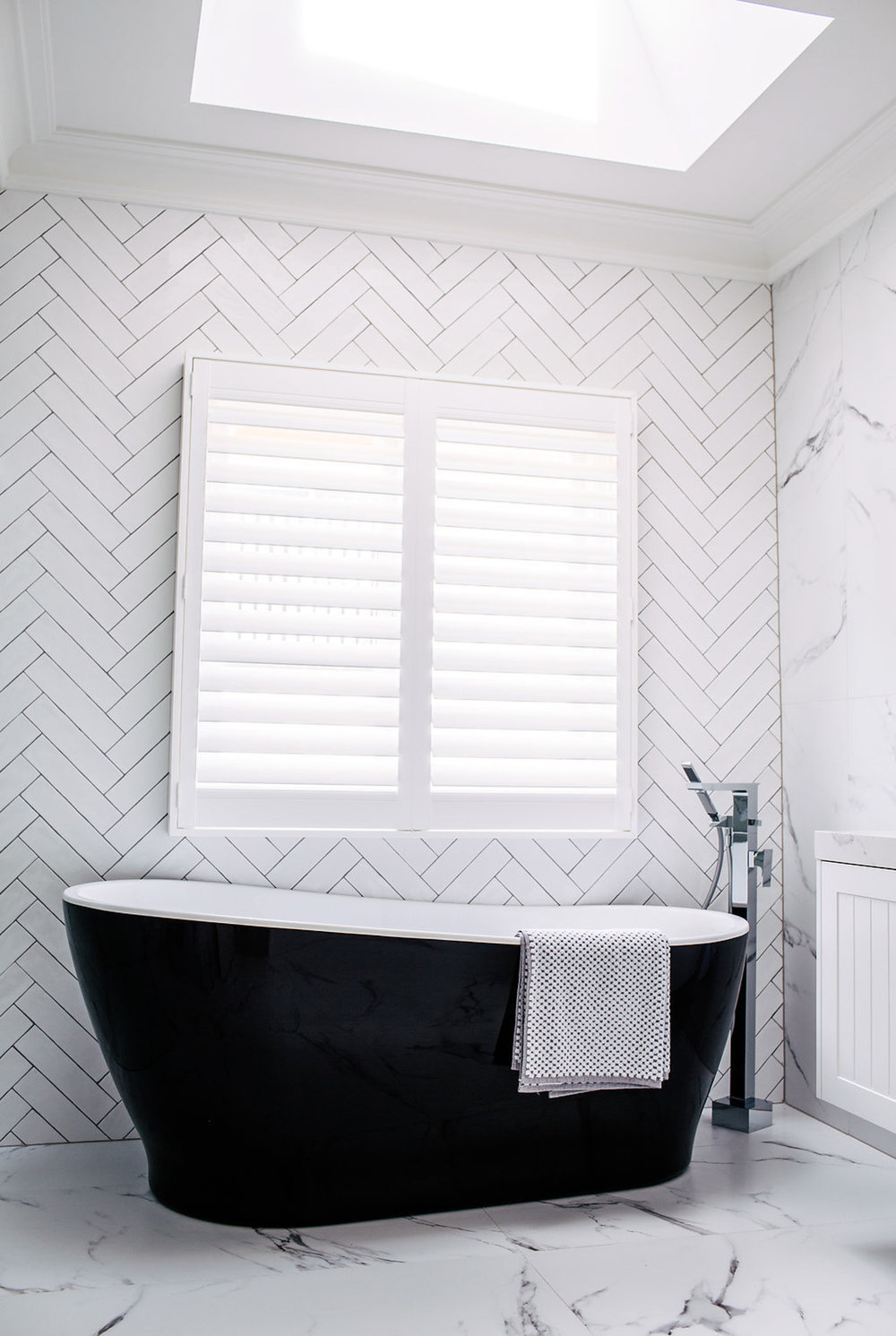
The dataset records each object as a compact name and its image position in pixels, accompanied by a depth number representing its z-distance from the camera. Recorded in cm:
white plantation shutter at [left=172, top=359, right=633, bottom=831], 286
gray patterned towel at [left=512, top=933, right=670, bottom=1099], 218
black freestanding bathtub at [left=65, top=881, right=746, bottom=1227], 211
